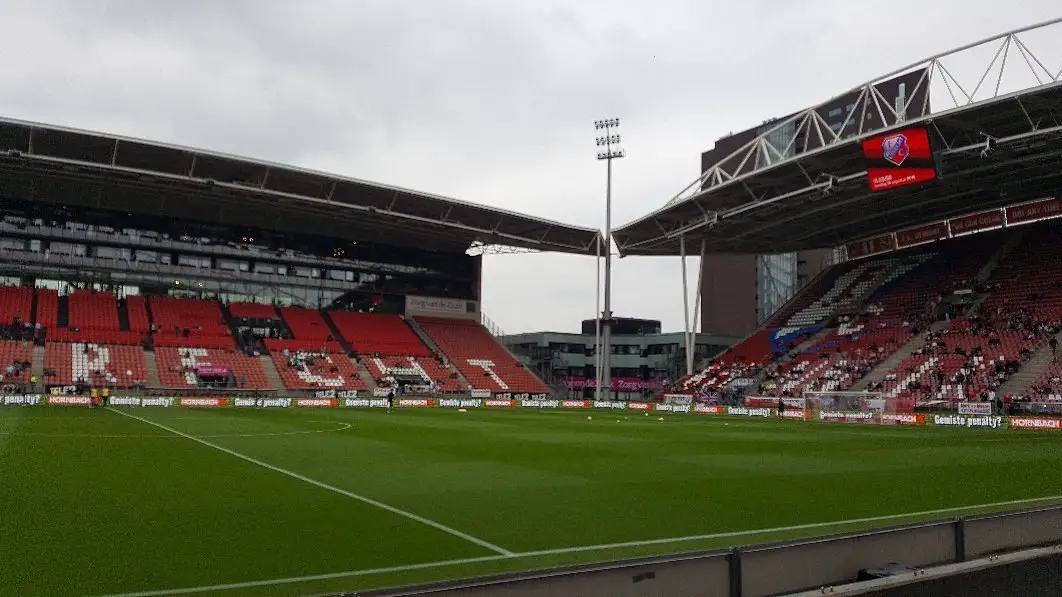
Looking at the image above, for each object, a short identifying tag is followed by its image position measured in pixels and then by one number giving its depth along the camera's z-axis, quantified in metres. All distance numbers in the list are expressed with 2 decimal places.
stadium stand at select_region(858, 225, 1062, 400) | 41.84
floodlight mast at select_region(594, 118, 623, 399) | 55.16
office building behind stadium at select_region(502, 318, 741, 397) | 79.75
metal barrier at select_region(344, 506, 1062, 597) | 4.89
